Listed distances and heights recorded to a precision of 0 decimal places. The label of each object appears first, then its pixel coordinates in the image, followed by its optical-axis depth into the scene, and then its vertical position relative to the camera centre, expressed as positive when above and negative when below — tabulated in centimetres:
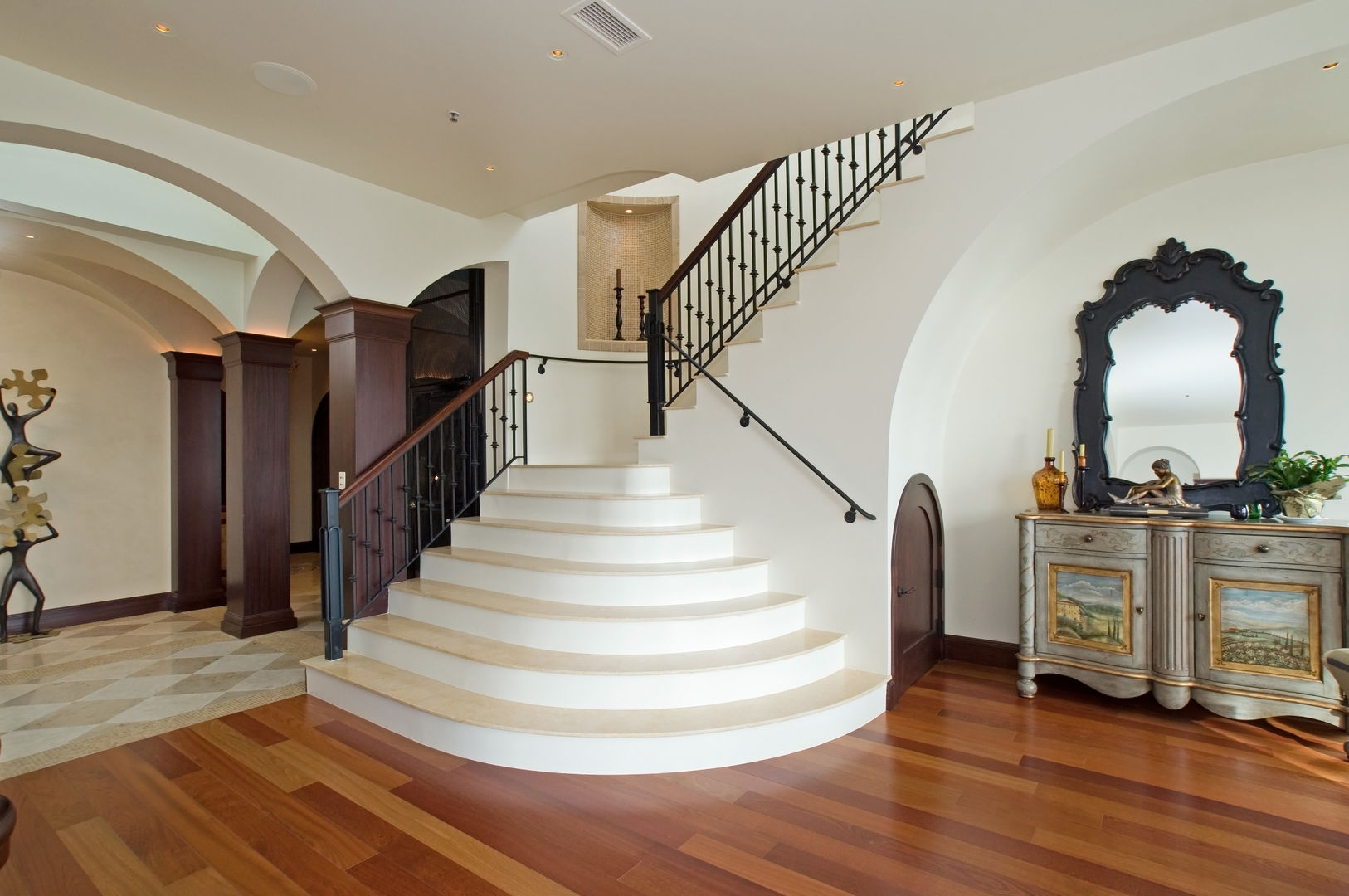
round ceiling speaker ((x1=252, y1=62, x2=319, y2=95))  301 +174
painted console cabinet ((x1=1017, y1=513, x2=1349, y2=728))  295 -81
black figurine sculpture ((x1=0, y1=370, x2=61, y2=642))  521 -40
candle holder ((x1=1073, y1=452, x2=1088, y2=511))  387 -22
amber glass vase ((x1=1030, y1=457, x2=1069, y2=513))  369 -24
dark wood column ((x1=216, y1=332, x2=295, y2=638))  526 -29
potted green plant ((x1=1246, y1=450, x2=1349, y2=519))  314 -19
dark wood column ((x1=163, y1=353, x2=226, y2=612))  622 -23
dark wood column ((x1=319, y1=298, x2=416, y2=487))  442 +50
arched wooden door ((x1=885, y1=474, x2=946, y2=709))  359 -83
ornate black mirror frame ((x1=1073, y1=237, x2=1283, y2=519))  343 +50
